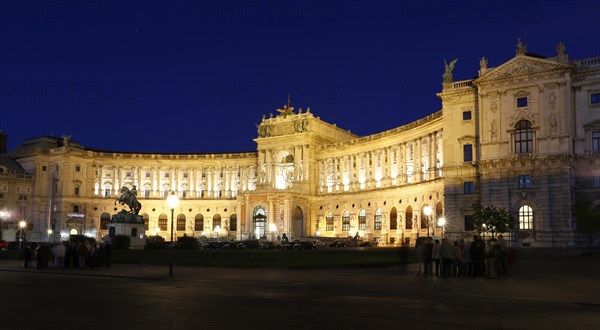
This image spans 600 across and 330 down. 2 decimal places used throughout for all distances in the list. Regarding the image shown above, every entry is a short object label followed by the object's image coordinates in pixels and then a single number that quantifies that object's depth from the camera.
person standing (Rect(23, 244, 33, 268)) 44.53
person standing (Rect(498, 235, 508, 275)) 35.85
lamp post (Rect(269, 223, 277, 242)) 115.95
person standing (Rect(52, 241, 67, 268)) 43.50
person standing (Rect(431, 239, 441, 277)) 35.44
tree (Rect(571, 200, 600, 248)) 59.31
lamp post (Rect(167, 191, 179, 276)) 41.03
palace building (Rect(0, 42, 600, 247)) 72.12
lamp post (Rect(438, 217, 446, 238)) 77.19
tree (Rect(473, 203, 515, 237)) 67.69
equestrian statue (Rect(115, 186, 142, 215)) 71.00
